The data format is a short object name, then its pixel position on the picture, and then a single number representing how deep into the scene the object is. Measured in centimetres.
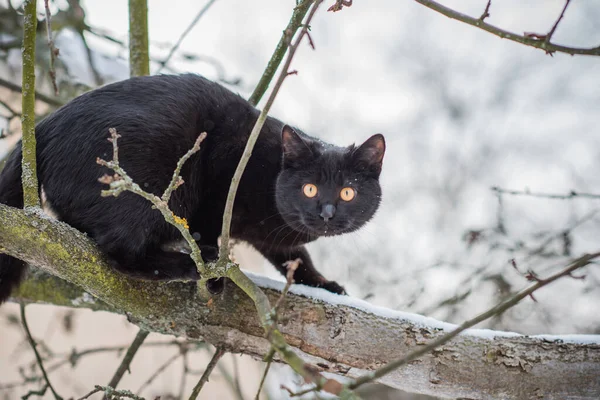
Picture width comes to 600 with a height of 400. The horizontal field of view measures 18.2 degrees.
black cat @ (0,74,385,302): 180
